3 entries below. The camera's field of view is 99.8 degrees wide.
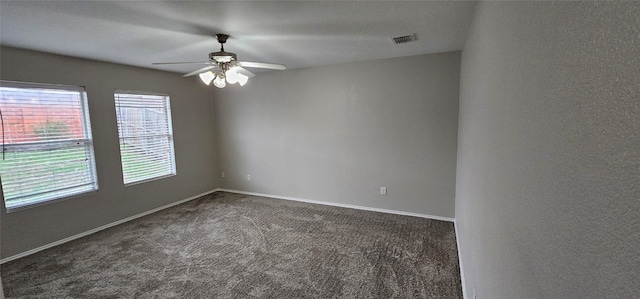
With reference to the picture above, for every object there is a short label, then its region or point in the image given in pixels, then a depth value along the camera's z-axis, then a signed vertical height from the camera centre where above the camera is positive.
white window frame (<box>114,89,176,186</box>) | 4.02 -0.11
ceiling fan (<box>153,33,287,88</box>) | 2.66 +0.61
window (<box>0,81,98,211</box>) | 2.99 -0.13
